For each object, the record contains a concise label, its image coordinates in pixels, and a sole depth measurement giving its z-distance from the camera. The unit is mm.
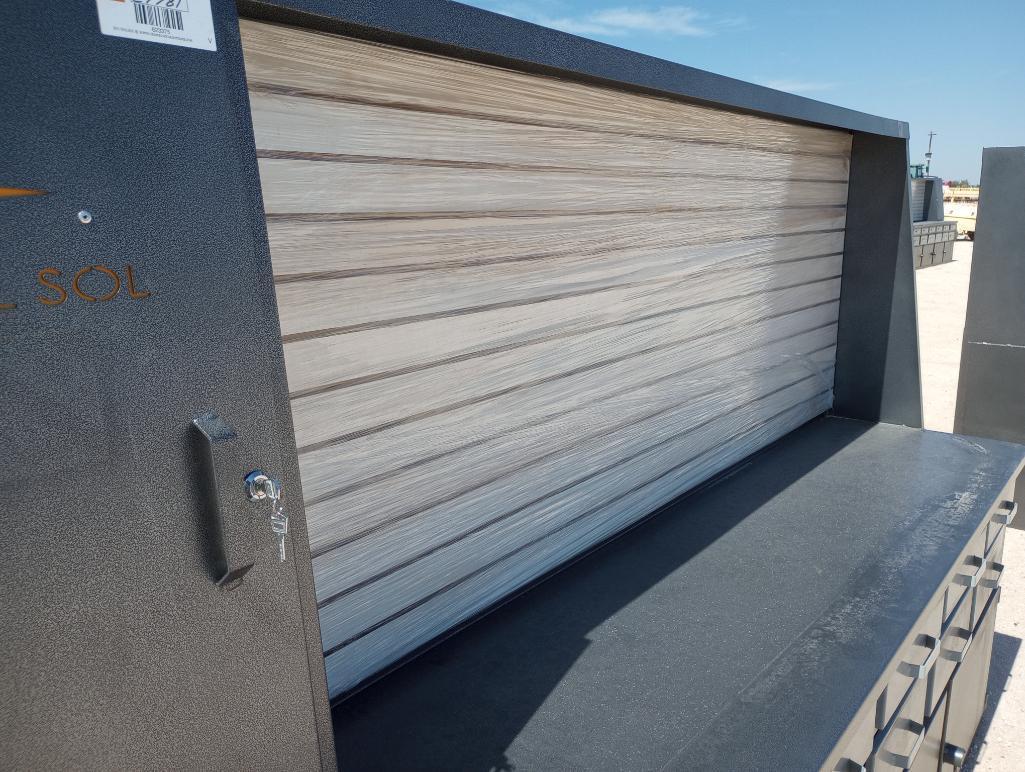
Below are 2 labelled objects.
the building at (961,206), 28406
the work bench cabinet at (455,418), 906
